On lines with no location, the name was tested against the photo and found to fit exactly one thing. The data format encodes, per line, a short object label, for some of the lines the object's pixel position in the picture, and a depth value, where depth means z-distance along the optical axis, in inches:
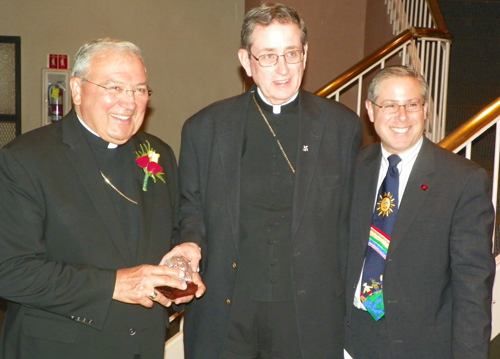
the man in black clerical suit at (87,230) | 77.8
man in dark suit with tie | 87.4
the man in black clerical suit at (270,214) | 95.0
